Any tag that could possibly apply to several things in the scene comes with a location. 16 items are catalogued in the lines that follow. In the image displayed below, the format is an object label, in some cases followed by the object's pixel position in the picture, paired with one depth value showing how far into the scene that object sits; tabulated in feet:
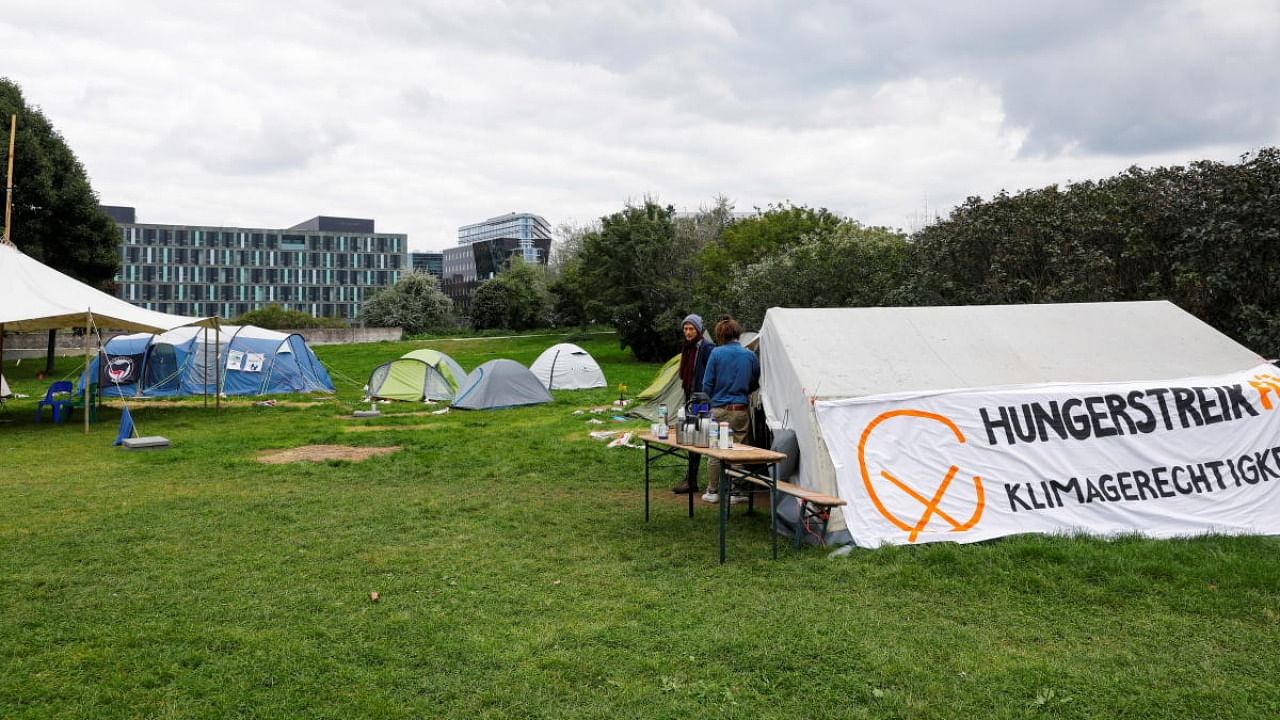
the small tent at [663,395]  48.36
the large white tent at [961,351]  22.43
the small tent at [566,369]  69.21
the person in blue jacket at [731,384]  24.02
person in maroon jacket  26.12
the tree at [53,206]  81.87
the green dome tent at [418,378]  61.31
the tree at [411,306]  179.52
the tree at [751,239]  102.12
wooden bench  19.17
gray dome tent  56.24
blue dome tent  67.36
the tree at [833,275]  62.49
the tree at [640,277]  106.52
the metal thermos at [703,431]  20.95
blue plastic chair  48.42
